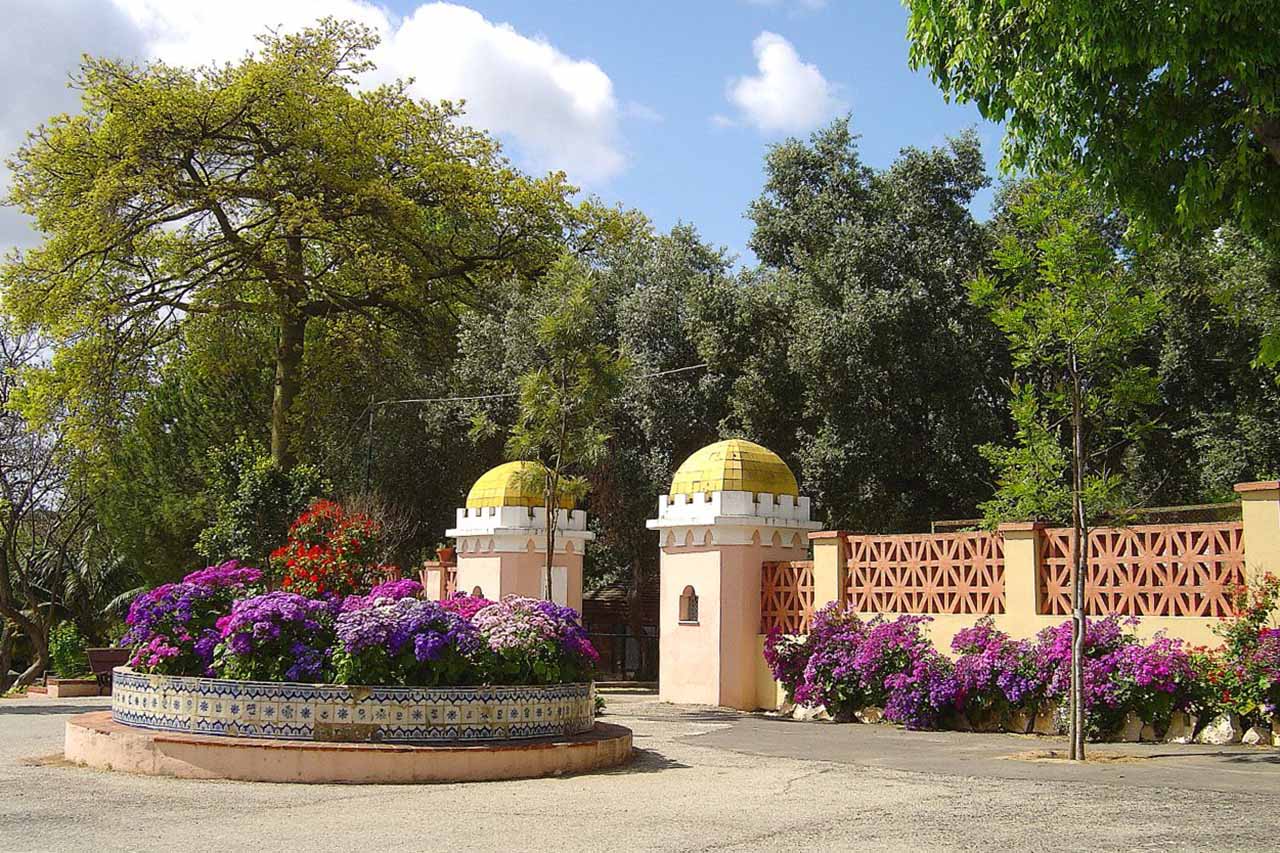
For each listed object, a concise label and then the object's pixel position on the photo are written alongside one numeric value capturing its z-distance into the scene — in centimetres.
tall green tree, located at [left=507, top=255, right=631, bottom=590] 1933
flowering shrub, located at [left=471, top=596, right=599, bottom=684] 1170
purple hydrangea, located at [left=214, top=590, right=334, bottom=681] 1112
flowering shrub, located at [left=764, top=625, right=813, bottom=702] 1891
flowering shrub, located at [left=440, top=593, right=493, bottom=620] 1287
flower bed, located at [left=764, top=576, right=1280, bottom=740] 1387
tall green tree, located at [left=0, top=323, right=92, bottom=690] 2833
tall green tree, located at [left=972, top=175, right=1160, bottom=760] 1305
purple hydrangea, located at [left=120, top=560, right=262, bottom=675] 1160
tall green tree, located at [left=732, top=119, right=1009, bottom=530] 2423
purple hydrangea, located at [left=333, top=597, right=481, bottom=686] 1105
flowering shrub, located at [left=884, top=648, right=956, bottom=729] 1628
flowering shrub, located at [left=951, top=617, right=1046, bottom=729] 1555
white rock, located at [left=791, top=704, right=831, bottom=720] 1836
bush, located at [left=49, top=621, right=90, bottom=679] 2648
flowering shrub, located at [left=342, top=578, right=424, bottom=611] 1283
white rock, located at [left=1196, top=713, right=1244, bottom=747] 1400
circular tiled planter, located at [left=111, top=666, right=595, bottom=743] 1083
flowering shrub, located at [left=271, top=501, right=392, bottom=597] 2008
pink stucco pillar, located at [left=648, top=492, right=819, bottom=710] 2002
